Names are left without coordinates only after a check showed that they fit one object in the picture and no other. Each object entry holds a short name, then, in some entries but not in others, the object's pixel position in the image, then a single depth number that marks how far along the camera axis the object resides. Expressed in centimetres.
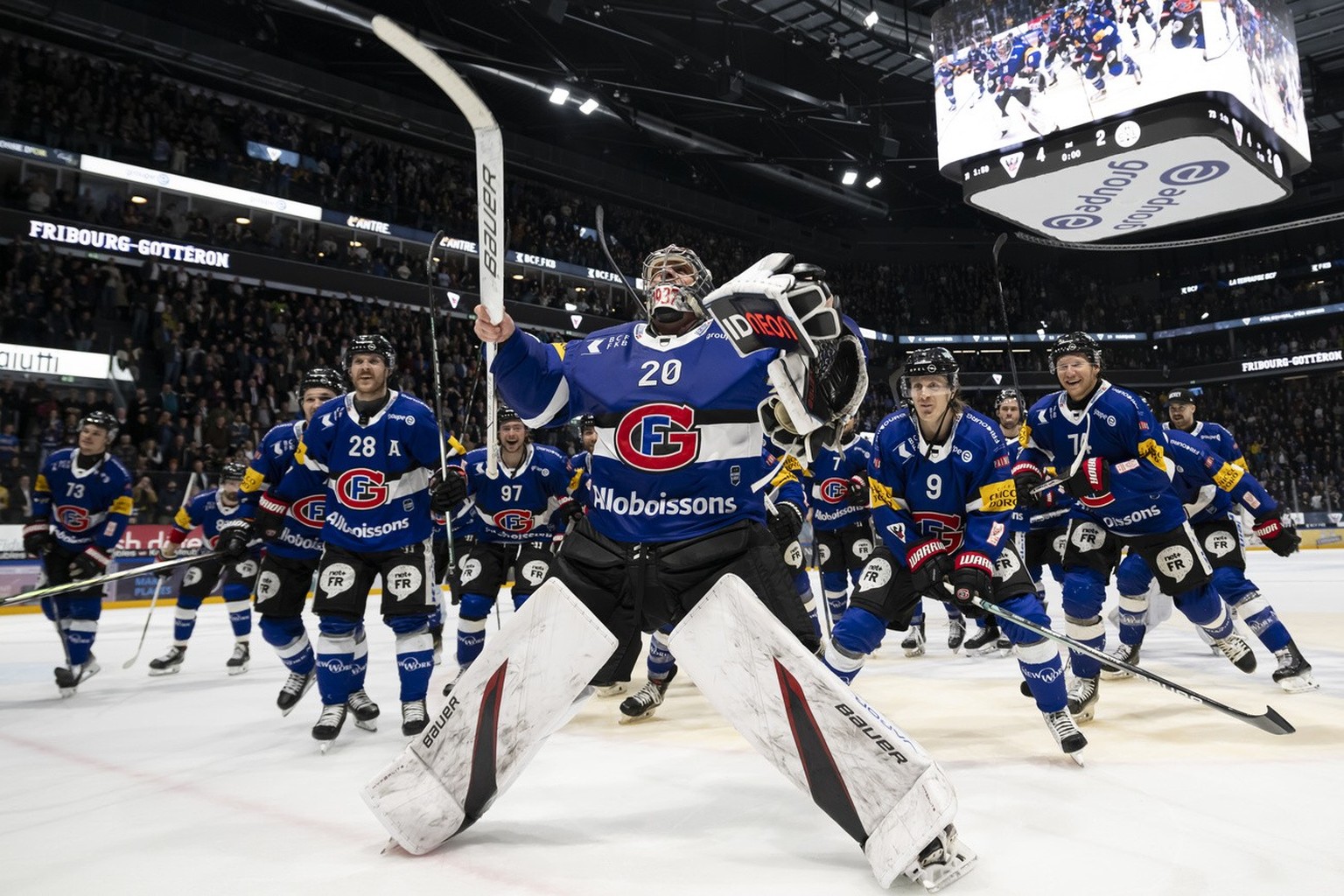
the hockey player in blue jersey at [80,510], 611
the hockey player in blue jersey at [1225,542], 487
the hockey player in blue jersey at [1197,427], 589
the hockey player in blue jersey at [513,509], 555
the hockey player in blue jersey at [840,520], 695
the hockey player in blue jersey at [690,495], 250
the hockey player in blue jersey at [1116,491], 458
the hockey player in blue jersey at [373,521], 422
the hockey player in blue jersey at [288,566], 485
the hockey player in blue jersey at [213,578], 655
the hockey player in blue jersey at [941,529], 364
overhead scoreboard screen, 979
